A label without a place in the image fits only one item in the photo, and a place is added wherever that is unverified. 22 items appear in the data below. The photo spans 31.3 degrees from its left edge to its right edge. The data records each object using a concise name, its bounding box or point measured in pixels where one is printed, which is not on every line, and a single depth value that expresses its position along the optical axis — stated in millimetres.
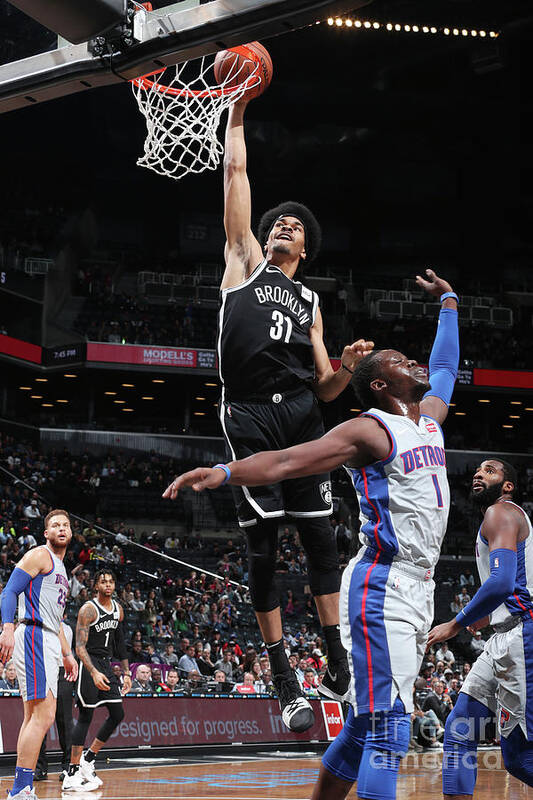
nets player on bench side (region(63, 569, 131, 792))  9836
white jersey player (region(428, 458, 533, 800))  5730
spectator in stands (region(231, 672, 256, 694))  14609
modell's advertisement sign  29000
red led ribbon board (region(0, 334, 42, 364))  28031
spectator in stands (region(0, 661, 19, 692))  12025
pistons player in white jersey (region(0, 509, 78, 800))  7207
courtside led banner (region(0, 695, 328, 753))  12906
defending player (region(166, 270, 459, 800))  3883
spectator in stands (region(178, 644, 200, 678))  15703
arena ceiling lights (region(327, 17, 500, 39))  24094
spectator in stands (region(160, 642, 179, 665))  16000
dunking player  4188
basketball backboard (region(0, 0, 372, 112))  3961
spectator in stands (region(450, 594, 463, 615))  23844
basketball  4559
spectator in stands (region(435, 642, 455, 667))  18406
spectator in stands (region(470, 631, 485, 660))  20731
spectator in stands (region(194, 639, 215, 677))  16016
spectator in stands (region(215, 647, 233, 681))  16094
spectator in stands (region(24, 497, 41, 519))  22766
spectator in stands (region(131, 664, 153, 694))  13406
